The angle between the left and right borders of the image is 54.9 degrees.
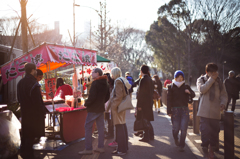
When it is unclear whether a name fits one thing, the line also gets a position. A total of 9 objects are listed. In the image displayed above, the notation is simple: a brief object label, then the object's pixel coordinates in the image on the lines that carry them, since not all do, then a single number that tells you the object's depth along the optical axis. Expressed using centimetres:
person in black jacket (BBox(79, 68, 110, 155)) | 500
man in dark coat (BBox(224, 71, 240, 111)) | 989
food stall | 576
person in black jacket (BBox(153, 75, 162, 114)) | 1156
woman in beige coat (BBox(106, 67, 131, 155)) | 505
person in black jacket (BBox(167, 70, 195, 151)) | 521
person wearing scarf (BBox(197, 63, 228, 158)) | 466
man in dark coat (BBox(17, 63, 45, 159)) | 454
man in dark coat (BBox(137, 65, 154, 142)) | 582
